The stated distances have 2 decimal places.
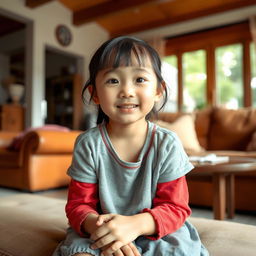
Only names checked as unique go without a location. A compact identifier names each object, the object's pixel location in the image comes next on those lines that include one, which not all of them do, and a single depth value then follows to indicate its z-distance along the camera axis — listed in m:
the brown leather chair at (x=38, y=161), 2.74
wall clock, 6.20
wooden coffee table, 1.50
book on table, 1.71
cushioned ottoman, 0.71
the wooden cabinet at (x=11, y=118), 5.70
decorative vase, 6.08
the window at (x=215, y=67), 5.58
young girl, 0.63
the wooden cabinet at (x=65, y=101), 6.88
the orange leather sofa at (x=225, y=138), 2.13
